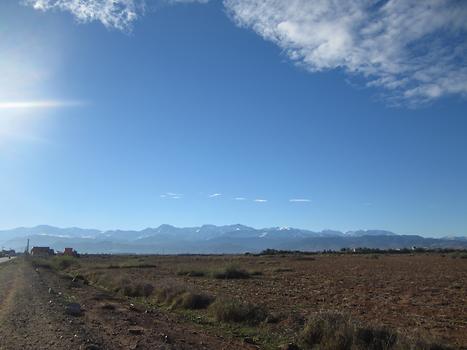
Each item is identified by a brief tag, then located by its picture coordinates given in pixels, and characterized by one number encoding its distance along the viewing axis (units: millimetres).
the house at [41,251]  143450
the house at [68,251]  124369
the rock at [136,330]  15688
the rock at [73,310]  19750
